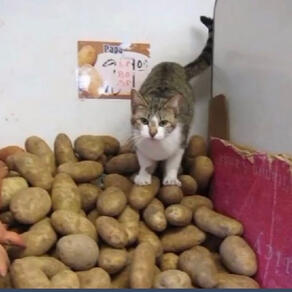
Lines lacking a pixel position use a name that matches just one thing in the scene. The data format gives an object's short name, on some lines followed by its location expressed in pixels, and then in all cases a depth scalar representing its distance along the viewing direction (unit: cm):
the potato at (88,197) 88
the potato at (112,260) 71
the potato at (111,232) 75
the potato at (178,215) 82
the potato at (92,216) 84
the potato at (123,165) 98
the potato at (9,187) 82
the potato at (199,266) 70
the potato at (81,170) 91
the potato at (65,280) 63
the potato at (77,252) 69
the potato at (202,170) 96
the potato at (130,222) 79
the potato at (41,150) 95
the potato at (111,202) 82
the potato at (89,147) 98
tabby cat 87
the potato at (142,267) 66
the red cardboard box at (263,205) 72
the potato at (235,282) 70
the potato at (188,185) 94
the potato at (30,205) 77
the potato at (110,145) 104
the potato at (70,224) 75
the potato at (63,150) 98
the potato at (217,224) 81
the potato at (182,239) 82
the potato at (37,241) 72
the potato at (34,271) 62
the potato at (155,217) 82
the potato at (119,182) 92
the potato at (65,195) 82
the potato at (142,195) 86
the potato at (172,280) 66
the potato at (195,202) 90
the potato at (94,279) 66
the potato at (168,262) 77
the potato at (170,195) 88
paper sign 108
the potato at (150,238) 79
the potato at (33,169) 86
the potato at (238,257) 75
